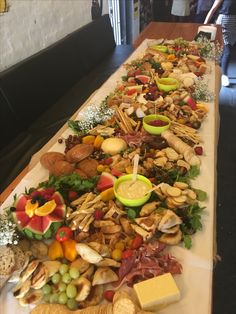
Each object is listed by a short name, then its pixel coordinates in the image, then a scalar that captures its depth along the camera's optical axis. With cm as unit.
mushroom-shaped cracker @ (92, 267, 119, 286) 85
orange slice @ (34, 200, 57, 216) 97
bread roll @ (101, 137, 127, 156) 135
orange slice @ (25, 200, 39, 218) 98
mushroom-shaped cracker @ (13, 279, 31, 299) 84
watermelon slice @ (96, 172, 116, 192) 114
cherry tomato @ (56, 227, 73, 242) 95
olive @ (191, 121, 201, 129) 154
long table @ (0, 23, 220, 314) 82
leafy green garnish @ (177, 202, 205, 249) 99
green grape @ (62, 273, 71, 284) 85
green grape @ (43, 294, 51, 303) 83
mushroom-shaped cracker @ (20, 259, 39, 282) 86
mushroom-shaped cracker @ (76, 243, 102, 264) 88
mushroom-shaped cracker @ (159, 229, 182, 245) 95
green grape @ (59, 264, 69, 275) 87
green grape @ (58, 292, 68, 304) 81
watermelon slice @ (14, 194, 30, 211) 101
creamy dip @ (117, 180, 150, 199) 108
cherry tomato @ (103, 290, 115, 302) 83
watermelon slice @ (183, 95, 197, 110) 169
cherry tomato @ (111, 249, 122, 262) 90
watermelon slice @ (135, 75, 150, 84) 199
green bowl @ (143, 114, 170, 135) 144
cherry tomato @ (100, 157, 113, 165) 128
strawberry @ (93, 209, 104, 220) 101
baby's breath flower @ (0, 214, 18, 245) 89
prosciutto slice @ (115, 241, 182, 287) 86
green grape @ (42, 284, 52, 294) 83
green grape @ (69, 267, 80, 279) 85
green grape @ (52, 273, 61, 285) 86
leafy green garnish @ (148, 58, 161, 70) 216
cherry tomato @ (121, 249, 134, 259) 90
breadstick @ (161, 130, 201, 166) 128
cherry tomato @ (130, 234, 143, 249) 93
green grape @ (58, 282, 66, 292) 84
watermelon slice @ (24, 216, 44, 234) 96
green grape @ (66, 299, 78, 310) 80
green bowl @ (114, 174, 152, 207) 105
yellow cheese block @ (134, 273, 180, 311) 78
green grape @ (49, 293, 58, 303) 82
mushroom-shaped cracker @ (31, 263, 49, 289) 84
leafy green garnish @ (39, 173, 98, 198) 112
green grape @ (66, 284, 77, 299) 82
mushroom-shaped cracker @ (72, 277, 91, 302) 82
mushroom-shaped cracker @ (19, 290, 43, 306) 83
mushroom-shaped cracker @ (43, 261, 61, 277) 87
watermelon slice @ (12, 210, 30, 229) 97
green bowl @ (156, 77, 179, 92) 186
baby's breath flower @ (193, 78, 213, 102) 184
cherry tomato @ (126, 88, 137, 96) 182
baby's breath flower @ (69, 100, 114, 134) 154
